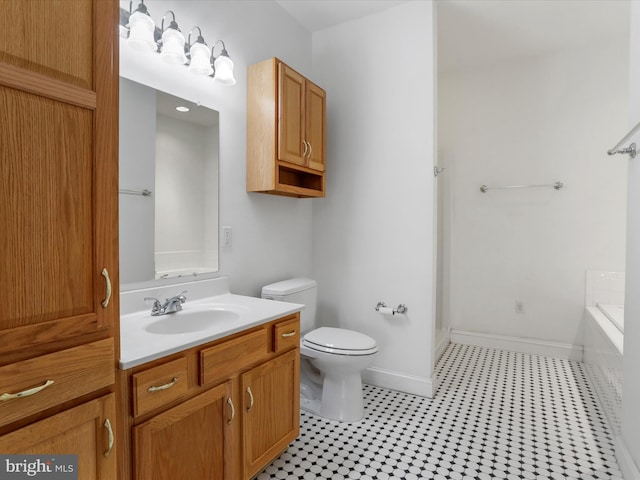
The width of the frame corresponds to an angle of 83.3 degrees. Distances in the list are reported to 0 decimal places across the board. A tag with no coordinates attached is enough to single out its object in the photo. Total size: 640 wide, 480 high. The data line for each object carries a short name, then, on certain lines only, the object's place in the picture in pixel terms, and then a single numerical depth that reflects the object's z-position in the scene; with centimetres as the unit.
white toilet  208
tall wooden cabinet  81
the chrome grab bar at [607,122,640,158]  154
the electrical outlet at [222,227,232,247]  209
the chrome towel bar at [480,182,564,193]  314
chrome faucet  161
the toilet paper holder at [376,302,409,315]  254
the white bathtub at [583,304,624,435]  197
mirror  161
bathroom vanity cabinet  111
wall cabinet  212
